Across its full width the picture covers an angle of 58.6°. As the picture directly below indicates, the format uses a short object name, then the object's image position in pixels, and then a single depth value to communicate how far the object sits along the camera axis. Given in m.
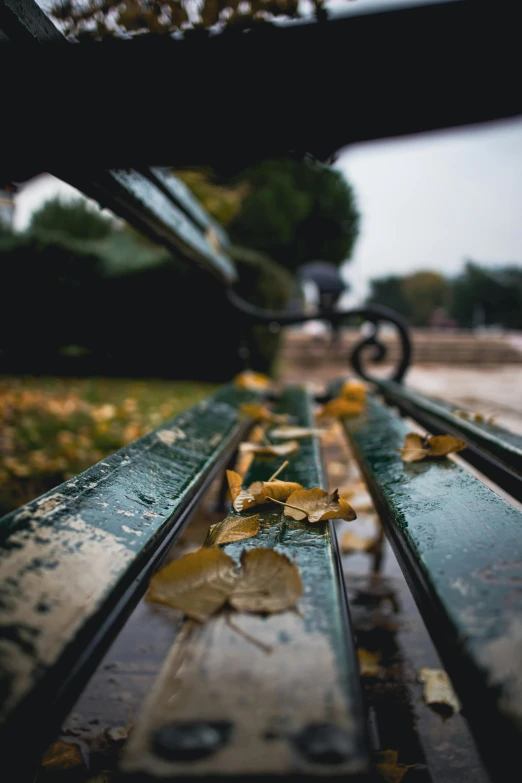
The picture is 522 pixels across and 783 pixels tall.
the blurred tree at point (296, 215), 21.94
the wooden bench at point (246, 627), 0.30
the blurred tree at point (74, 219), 14.11
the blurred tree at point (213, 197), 8.03
